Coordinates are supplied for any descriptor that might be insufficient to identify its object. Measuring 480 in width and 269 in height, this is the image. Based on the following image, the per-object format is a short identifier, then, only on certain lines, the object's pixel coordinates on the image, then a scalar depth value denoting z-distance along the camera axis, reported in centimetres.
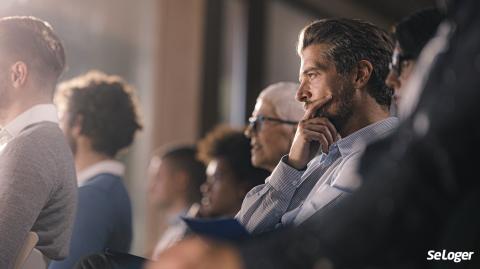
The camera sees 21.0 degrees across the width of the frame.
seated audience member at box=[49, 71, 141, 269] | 468
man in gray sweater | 308
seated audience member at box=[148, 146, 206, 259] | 760
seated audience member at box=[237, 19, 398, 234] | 313
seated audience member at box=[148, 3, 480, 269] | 113
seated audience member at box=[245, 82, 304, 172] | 479
